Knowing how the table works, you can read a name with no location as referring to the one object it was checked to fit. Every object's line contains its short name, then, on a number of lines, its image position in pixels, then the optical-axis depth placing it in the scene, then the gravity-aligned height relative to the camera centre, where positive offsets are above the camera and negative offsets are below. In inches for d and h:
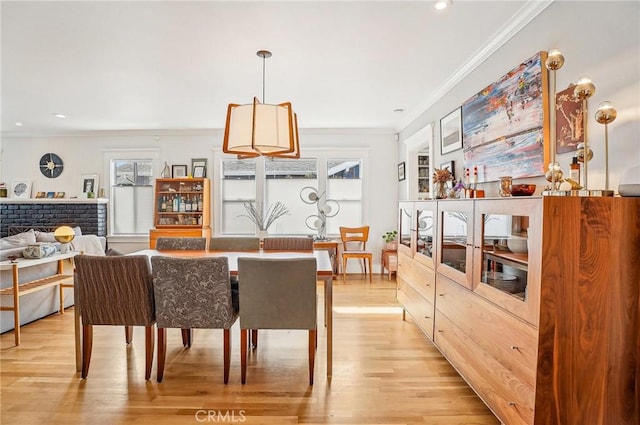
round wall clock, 242.4 +29.8
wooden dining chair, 210.7 -24.4
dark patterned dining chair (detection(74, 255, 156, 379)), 88.7 -21.7
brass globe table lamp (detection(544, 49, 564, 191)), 63.6 +26.1
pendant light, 101.0 +23.6
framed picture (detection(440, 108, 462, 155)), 134.2 +31.2
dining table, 93.8 -18.0
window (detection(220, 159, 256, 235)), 240.2 +8.8
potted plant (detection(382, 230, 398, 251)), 225.1 -21.2
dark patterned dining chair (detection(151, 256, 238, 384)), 87.3 -22.1
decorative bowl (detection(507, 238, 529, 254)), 62.7 -7.1
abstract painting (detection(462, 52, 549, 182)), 87.4 +24.3
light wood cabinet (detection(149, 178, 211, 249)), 226.5 +1.8
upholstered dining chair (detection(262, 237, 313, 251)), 138.6 -14.6
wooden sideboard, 56.6 -17.6
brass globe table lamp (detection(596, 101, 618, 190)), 57.9 +15.7
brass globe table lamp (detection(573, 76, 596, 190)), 59.3 +19.9
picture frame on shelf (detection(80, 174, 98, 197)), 240.5 +17.2
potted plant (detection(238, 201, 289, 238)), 236.7 -3.0
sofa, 124.2 -33.8
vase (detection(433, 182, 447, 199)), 120.8 +6.2
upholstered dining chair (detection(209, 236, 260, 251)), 136.5 -14.4
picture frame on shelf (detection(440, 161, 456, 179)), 141.2 +17.6
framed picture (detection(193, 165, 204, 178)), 235.0 +24.9
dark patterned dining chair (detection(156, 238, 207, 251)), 136.6 -14.4
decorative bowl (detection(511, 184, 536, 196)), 73.8 +3.8
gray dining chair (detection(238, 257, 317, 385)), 87.0 -22.4
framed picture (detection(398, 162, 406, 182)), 217.9 +23.1
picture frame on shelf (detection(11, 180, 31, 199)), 241.3 +13.0
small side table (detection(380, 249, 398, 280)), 209.5 -32.5
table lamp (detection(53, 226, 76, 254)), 131.0 -10.4
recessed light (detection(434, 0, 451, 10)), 85.0 +50.5
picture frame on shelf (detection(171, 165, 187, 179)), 237.1 +25.1
